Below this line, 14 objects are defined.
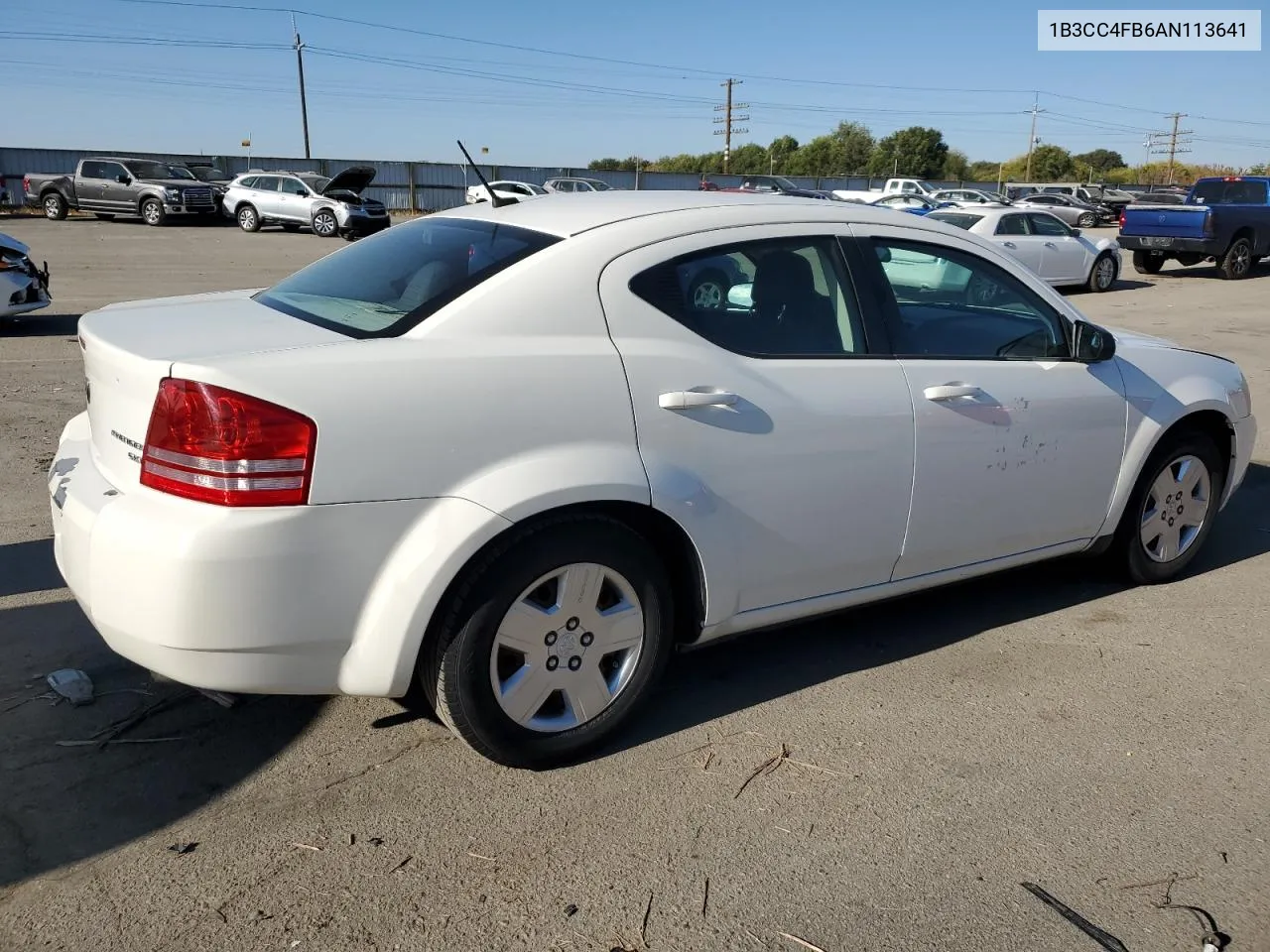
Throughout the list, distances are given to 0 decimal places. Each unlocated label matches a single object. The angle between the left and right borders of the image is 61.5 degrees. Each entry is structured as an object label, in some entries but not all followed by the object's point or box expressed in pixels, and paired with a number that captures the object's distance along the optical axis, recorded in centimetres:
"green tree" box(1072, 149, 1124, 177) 10741
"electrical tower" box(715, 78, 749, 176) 8050
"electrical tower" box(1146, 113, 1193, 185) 9869
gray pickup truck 3103
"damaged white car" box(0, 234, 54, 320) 1056
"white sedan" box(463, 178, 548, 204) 2948
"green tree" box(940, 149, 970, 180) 10400
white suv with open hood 2931
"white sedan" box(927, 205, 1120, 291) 1712
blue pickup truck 2034
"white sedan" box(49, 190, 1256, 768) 271
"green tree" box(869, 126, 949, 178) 9856
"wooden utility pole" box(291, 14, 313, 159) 5384
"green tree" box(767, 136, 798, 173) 11069
